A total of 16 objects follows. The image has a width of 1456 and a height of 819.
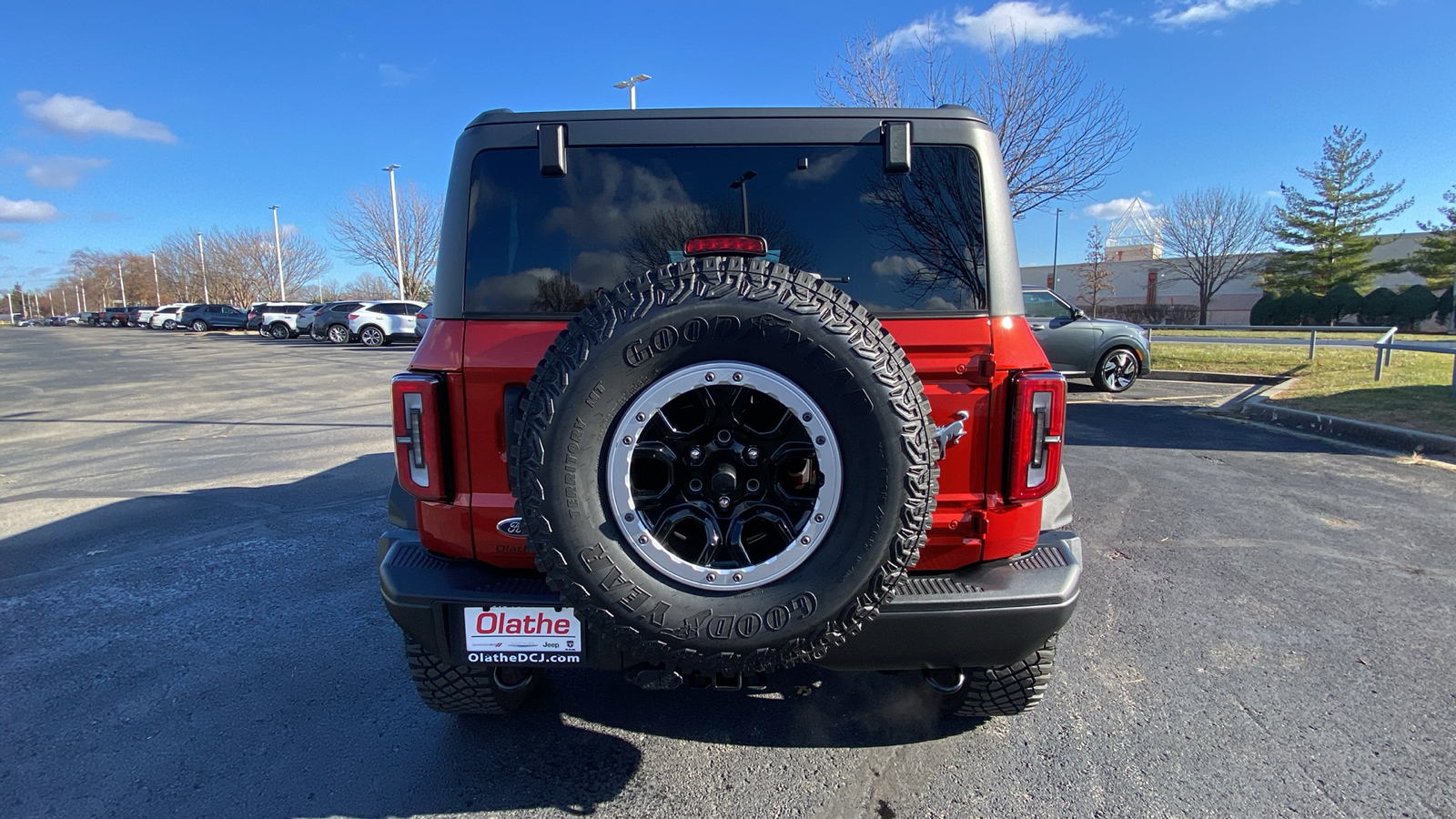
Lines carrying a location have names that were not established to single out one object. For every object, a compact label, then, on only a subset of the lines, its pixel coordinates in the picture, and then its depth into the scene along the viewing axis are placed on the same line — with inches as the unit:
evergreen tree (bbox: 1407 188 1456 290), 1465.3
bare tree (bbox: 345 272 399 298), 2901.3
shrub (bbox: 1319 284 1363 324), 1401.3
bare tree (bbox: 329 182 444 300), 1723.7
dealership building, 1753.2
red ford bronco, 76.0
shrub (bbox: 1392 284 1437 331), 1291.8
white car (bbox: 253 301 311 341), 1374.3
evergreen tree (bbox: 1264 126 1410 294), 1534.2
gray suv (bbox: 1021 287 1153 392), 458.3
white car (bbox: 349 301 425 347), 1045.2
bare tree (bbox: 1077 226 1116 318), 1729.5
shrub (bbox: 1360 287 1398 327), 1332.4
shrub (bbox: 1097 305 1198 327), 1834.4
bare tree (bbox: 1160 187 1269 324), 1624.0
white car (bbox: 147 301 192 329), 2217.0
